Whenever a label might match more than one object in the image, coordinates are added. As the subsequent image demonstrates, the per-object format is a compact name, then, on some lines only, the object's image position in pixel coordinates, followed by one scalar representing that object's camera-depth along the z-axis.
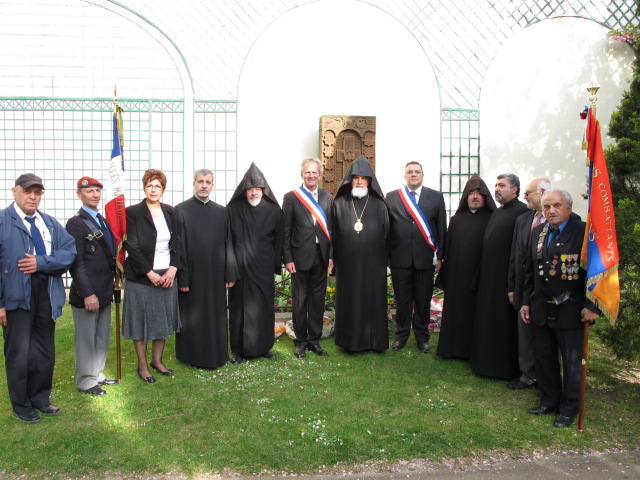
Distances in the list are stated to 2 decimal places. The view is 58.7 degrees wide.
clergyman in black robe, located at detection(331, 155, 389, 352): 6.27
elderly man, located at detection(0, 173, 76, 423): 4.30
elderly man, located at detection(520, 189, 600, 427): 4.43
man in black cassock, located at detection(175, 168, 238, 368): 5.74
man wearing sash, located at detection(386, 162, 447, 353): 6.38
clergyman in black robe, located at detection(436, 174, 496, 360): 6.05
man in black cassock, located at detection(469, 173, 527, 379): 5.54
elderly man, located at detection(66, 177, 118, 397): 4.85
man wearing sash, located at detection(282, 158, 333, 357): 6.14
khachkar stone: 9.12
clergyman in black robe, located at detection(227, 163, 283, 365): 6.02
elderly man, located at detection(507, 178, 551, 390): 5.05
